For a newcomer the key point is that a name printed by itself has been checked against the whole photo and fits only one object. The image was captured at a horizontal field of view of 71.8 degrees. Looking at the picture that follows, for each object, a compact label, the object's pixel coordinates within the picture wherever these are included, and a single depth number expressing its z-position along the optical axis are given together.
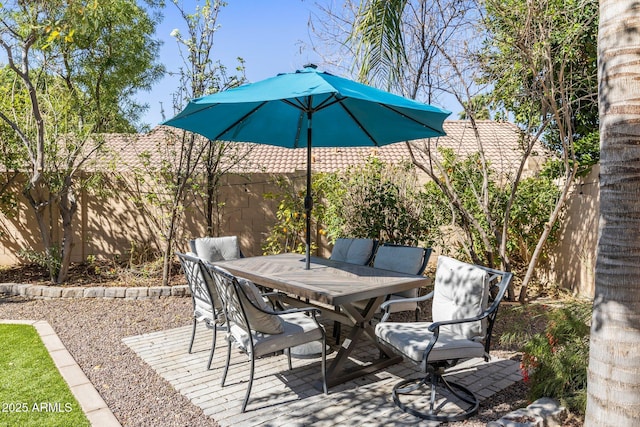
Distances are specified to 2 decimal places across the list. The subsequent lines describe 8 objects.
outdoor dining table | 3.35
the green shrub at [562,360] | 2.88
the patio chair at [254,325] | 3.13
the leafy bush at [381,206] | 6.54
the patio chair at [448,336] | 3.03
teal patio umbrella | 3.26
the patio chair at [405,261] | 4.53
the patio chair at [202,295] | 3.78
